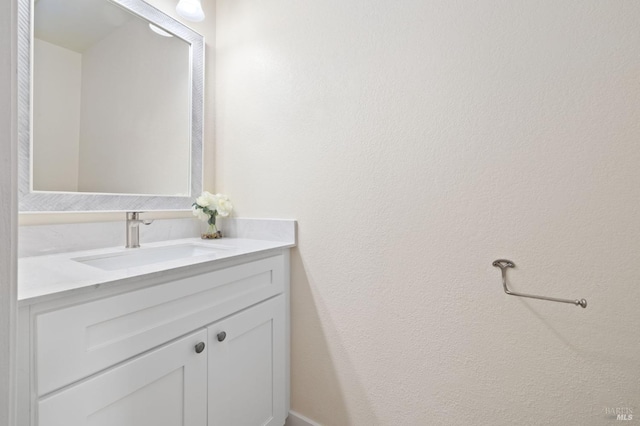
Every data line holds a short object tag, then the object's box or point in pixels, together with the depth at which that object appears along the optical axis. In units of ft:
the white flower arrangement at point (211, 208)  4.59
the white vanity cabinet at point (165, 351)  1.96
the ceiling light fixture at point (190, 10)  4.47
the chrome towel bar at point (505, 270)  2.81
